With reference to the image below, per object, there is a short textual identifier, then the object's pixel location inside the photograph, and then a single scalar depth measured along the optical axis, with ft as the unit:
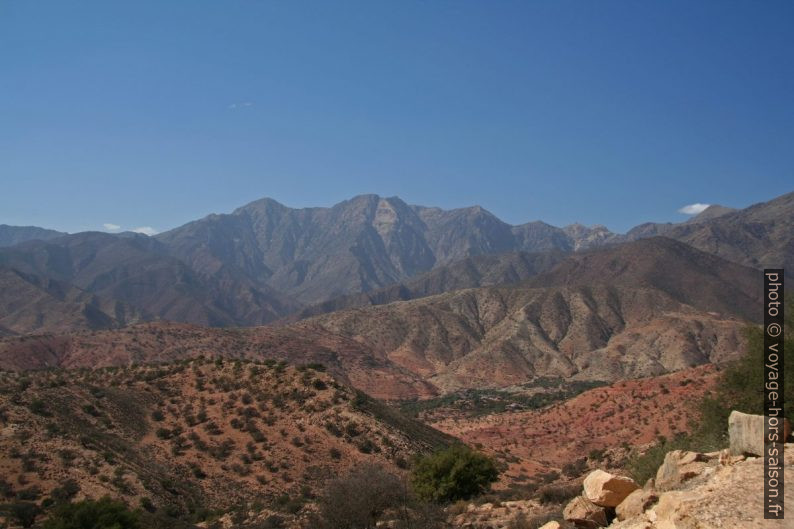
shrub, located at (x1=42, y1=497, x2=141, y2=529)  56.70
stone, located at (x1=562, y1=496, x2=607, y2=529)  39.04
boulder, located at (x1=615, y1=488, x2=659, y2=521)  35.50
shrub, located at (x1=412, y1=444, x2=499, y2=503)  83.30
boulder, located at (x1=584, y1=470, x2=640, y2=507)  38.93
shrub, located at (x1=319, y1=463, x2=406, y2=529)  60.75
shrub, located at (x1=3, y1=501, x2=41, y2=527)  66.82
